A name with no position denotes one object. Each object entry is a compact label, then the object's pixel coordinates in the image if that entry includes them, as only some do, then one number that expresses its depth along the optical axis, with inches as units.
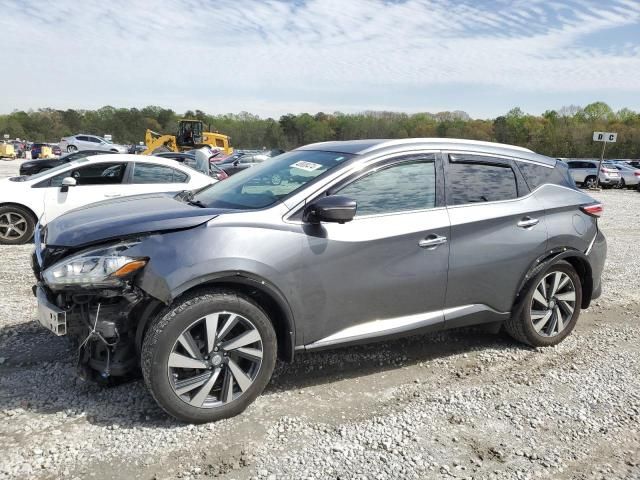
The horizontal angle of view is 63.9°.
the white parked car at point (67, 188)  311.4
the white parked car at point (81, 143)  1614.2
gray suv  115.3
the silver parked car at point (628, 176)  1222.1
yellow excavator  1343.5
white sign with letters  1044.4
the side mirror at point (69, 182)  301.6
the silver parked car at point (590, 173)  1171.9
